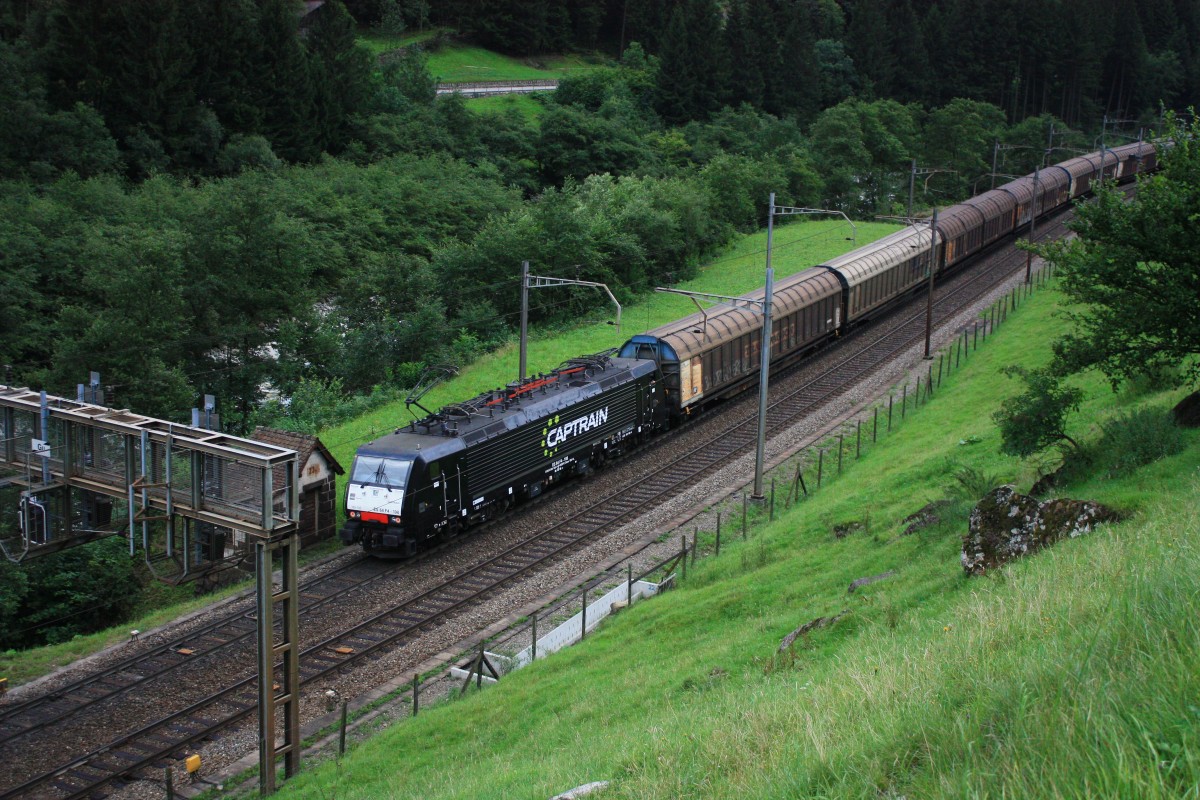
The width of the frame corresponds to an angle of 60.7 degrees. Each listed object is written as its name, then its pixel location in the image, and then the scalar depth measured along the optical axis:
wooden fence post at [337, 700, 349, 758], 17.52
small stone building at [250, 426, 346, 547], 27.08
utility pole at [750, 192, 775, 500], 27.28
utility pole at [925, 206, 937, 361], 40.08
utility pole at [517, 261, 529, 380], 30.86
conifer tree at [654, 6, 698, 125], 99.31
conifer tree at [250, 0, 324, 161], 72.44
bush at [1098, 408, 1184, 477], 18.22
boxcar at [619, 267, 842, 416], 35.50
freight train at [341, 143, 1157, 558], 25.83
